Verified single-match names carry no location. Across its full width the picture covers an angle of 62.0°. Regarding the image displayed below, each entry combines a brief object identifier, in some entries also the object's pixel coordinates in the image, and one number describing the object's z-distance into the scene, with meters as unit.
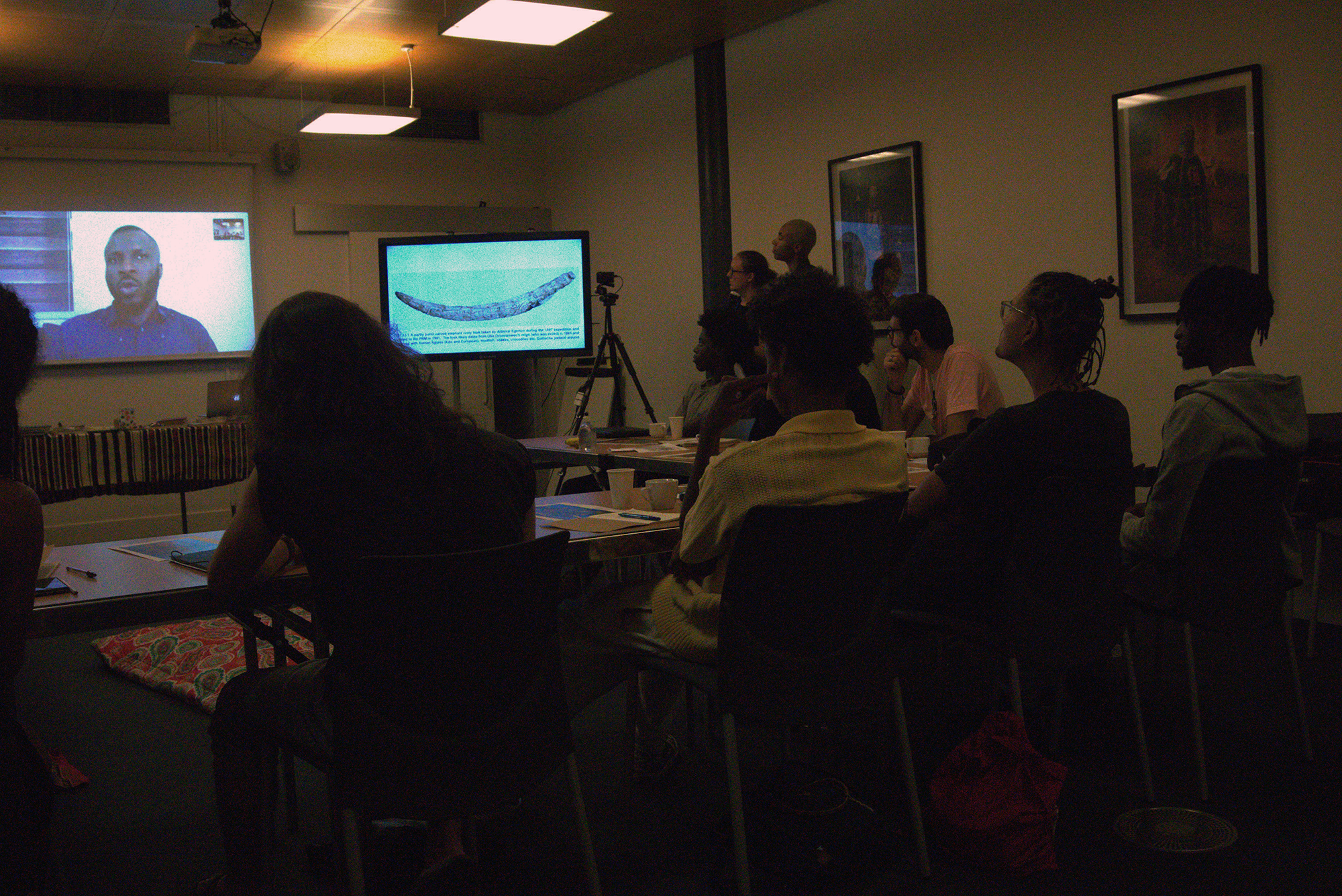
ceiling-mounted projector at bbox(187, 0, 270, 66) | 4.63
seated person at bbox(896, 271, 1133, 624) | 2.17
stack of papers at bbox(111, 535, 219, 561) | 2.23
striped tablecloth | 4.61
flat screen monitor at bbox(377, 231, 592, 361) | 6.05
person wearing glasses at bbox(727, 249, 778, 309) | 5.36
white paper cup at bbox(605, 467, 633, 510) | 2.62
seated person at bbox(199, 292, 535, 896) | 1.58
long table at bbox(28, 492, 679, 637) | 1.79
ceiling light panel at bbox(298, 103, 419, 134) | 6.13
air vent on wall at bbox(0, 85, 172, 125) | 6.70
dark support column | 6.48
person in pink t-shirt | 4.18
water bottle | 4.34
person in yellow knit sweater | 1.90
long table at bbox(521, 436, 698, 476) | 3.70
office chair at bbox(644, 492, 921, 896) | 1.81
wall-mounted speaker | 7.43
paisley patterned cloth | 3.47
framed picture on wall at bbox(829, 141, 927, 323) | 5.35
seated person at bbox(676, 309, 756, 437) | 4.57
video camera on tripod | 6.16
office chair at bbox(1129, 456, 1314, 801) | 2.37
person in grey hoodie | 2.47
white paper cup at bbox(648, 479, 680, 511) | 2.55
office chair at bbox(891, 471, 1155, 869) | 2.14
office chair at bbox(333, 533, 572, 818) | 1.52
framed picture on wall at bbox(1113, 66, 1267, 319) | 3.99
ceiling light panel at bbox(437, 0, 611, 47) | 4.54
